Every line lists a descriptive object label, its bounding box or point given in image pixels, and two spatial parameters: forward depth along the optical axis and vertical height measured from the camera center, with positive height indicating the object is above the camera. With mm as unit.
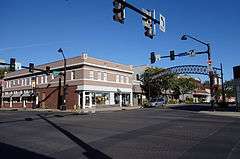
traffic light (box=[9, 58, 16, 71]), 23327 +3881
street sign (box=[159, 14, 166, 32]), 9891 +3720
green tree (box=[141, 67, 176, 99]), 40912 +2139
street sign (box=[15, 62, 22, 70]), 24218 +3775
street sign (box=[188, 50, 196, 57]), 20460 +4262
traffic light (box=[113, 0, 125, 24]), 7810 +3454
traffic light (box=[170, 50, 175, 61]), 19262 +3826
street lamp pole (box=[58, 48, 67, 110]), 26812 -646
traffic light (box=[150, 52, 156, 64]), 19041 +3540
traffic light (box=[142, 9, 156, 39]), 9615 +3478
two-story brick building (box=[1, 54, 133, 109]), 28525 +1455
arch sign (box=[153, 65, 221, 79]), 33678 +4205
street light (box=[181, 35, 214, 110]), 20383 +3354
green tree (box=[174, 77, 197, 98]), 48954 +1703
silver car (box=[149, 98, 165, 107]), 32386 -1641
